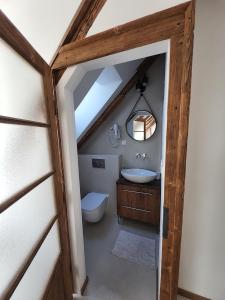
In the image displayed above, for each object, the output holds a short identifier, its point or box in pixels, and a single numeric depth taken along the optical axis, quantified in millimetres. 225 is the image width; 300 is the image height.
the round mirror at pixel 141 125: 2377
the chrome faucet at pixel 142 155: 2484
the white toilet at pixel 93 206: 2154
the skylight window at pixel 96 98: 2195
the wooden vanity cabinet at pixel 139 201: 2088
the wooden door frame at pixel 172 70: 703
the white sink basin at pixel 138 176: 2111
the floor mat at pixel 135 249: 1754
